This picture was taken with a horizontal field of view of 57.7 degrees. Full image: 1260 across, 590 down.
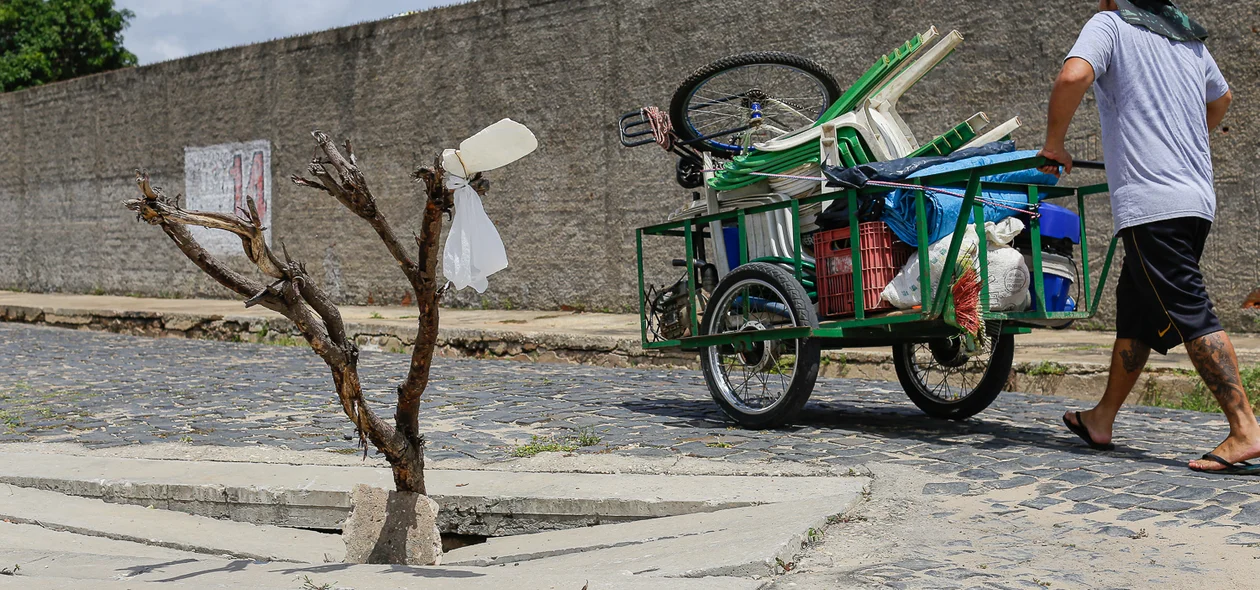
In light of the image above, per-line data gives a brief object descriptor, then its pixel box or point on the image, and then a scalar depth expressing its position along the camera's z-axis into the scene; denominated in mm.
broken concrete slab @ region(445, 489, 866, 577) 3154
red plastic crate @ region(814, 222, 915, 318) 5109
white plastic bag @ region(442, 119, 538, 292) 3012
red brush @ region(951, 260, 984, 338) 4820
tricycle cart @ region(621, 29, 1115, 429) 4992
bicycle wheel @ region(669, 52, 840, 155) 6254
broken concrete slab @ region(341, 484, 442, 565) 3709
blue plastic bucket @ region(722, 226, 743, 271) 6027
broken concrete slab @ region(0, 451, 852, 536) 4070
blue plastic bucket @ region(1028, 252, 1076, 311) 5102
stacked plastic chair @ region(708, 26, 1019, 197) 5477
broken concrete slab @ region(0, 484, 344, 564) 3975
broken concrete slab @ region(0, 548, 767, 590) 3049
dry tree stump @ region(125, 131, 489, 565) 2941
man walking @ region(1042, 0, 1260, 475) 4191
